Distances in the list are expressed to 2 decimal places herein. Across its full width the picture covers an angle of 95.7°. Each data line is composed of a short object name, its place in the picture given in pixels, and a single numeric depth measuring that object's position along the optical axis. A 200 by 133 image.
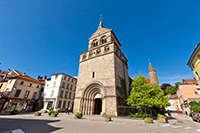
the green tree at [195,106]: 20.07
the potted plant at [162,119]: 10.51
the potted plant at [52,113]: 13.36
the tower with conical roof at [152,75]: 25.04
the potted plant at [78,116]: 11.51
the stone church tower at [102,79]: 15.38
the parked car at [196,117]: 13.02
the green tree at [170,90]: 52.04
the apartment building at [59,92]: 24.28
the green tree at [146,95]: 13.85
